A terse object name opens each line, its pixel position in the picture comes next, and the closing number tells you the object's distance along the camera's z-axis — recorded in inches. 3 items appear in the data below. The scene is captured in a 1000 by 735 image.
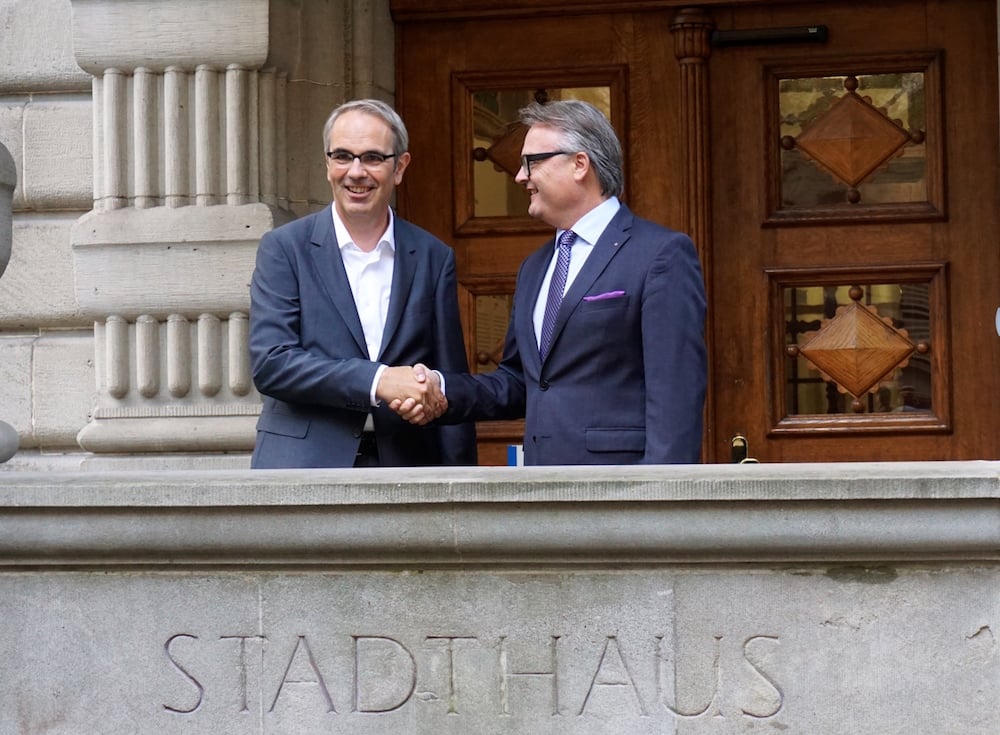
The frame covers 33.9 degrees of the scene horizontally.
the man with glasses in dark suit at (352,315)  165.0
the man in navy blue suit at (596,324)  159.5
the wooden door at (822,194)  242.7
